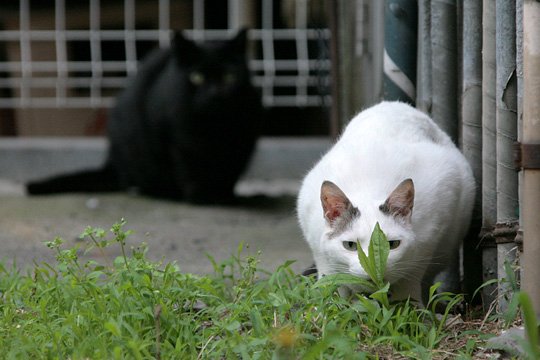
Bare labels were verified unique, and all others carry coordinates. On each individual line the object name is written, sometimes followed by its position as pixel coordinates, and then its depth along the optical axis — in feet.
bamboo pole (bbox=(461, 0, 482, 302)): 18.56
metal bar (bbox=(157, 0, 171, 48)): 43.66
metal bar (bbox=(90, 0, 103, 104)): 41.70
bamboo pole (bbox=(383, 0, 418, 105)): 21.47
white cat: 15.84
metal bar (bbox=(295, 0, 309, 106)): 42.05
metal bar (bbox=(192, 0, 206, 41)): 46.28
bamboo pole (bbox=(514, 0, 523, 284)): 15.52
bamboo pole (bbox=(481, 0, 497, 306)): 17.32
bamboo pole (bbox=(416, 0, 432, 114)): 20.77
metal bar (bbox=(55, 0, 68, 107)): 42.10
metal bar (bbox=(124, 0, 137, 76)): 42.15
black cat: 34.35
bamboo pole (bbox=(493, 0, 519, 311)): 16.24
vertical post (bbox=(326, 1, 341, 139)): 30.71
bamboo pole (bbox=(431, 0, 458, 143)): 19.73
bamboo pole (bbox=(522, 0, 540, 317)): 14.60
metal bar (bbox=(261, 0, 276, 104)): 41.96
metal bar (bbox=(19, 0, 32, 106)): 41.98
